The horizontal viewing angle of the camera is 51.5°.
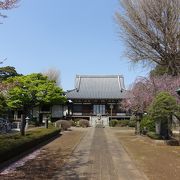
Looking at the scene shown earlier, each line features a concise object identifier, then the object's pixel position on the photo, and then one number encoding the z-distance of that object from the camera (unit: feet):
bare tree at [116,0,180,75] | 57.94
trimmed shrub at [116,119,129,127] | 97.86
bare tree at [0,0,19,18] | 17.78
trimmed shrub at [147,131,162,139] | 47.84
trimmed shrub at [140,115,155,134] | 60.25
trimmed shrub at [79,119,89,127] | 94.75
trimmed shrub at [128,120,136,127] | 92.01
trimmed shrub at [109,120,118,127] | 99.31
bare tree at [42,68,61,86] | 136.45
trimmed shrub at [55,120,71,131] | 77.21
